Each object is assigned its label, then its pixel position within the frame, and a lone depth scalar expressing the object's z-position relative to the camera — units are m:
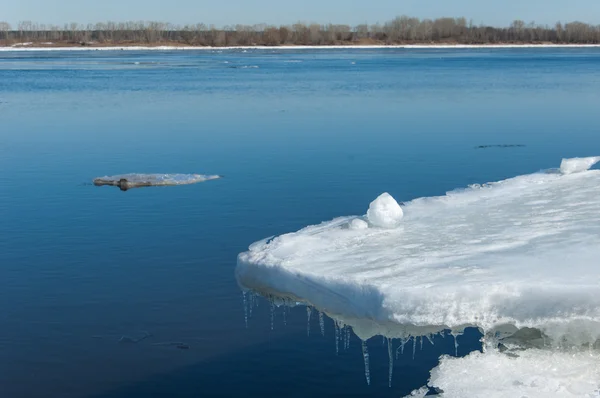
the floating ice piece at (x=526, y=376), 4.70
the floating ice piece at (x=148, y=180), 12.52
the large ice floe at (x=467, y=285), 4.71
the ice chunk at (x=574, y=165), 9.21
